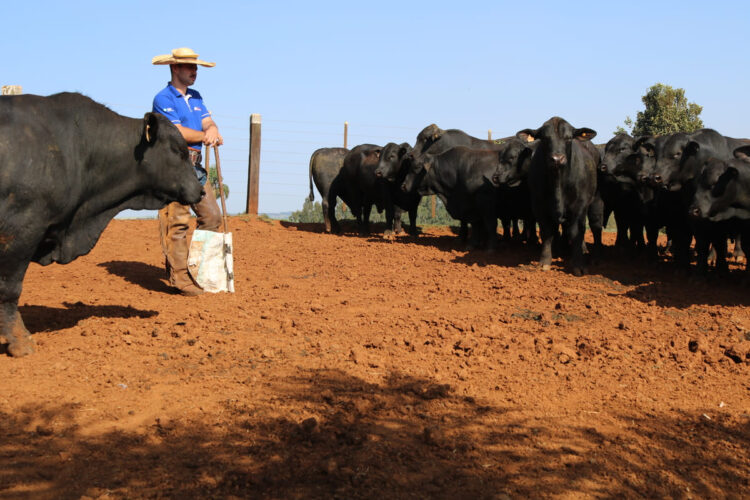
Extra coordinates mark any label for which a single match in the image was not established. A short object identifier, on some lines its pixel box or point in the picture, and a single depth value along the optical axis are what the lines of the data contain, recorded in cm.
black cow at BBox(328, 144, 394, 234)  1563
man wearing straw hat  775
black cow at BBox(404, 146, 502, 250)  1273
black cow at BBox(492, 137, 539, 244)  1216
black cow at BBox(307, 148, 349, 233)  1710
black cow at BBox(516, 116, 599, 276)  1001
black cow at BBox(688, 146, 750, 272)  859
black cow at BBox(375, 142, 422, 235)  1495
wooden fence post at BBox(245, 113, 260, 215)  1814
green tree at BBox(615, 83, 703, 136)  2130
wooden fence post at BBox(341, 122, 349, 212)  2277
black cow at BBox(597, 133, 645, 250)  1147
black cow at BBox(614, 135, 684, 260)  1082
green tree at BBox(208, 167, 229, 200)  3162
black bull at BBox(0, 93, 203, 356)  542
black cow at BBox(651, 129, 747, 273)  1009
